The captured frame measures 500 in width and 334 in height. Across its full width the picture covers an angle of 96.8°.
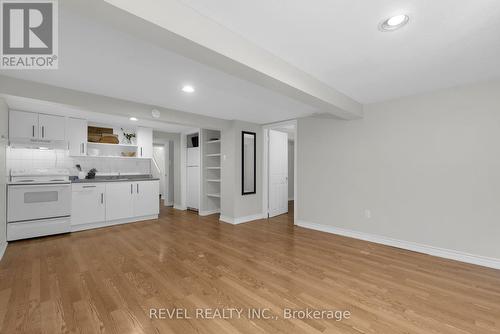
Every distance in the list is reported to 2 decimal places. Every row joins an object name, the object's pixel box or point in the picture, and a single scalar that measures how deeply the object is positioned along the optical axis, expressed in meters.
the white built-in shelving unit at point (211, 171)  5.66
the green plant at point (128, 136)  5.48
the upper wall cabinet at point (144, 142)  5.37
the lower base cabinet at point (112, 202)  4.22
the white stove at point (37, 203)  3.53
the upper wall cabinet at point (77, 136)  4.44
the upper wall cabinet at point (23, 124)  3.81
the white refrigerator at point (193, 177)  5.96
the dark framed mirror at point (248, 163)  5.01
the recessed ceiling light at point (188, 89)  2.86
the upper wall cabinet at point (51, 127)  4.09
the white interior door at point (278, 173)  5.43
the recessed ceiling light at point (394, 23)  1.58
